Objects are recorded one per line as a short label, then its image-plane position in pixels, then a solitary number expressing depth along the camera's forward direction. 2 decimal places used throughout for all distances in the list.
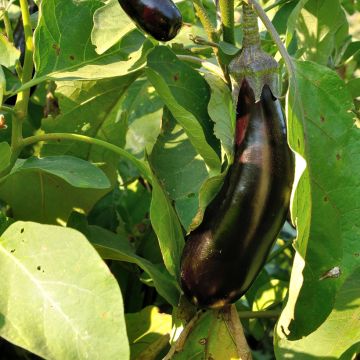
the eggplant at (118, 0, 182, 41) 0.75
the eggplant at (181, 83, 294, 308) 0.78
